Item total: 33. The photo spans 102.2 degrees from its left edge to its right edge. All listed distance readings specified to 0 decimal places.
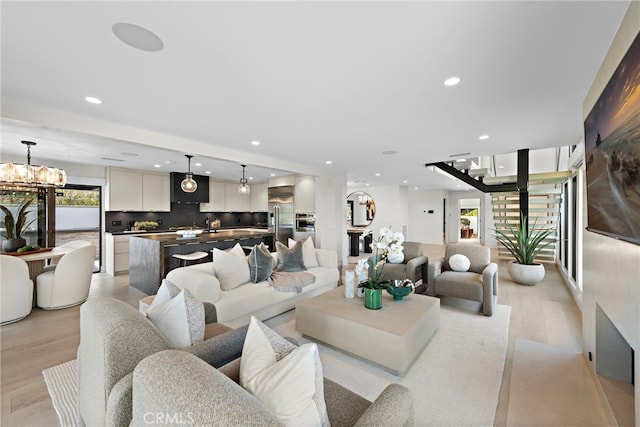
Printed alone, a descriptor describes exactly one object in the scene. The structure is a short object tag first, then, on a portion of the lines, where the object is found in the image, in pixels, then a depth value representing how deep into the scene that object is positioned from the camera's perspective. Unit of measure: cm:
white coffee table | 213
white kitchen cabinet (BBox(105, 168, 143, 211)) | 589
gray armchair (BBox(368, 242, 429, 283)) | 397
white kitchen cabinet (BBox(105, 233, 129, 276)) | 568
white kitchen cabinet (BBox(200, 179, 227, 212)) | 772
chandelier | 358
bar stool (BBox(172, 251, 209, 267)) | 418
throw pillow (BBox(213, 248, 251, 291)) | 310
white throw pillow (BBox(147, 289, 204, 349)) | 146
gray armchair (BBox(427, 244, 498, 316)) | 334
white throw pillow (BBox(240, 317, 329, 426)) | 89
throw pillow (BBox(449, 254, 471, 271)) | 394
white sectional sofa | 270
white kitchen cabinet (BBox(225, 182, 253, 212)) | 820
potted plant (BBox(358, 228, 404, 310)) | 255
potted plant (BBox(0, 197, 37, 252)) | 377
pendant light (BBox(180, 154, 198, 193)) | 500
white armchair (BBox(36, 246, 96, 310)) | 363
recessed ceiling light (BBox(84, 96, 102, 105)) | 243
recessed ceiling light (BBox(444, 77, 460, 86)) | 209
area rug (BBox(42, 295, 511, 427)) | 177
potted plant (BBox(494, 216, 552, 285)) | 459
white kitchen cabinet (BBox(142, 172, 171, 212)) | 645
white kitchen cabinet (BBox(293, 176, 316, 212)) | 661
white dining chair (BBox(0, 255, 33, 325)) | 316
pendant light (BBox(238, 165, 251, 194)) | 597
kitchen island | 402
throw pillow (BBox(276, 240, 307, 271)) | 393
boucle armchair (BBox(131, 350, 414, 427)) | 68
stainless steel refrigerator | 704
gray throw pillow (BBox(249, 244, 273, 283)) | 338
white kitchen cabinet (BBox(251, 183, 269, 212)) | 849
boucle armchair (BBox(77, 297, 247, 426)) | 106
